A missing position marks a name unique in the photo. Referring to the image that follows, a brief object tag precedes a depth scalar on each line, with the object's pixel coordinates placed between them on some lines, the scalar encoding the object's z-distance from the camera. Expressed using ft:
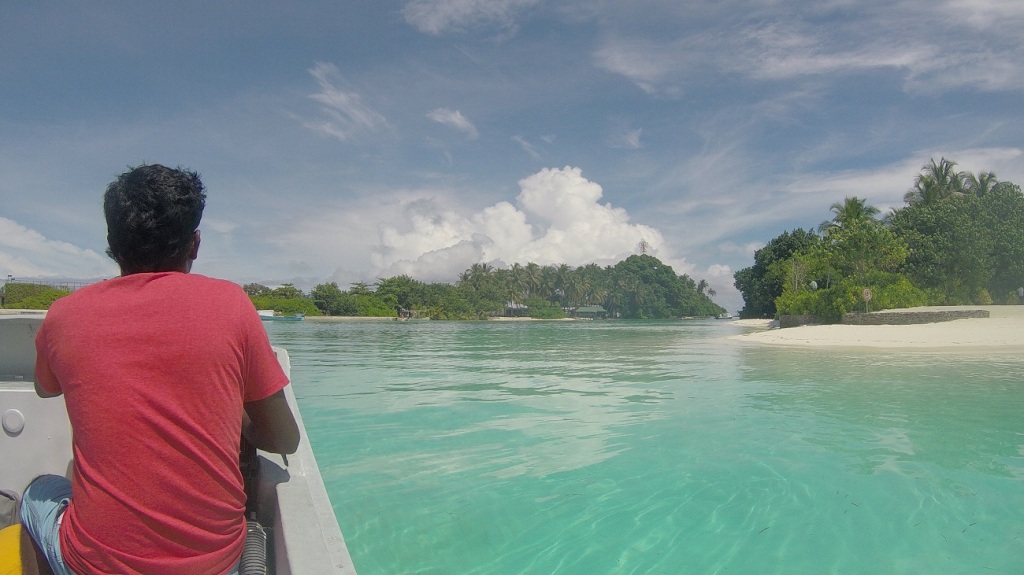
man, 5.11
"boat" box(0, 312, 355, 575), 5.86
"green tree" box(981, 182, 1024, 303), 111.55
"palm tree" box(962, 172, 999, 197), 140.36
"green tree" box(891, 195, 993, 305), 110.11
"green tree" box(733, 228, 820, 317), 184.75
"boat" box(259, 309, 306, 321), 225.97
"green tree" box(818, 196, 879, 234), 128.55
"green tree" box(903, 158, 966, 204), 140.36
